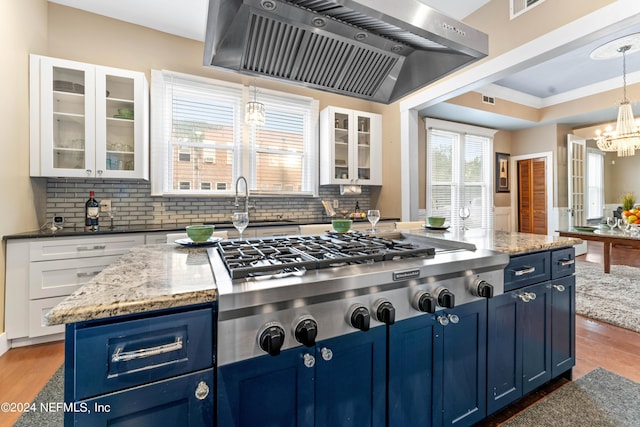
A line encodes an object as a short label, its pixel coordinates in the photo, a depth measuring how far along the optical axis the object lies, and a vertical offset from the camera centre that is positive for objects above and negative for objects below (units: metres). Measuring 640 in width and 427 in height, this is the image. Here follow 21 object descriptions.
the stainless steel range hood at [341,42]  1.19 +0.85
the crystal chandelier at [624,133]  4.24 +1.25
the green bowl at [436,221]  2.30 -0.05
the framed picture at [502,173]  6.12 +0.90
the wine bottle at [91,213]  2.87 +0.02
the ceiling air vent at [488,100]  4.80 +1.93
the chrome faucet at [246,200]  3.58 +0.19
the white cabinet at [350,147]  4.14 +1.02
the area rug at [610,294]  2.84 -0.96
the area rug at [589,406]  1.55 -1.10
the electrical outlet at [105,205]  3.13 +0.11
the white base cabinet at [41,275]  2.31 -0.50
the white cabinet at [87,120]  2.64 +0.93
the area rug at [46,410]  1.56 -1.11
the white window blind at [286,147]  3.92 +0.96
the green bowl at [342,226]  2.05 -0.08
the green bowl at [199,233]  1.63 -0.10
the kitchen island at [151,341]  0.72 -0.32
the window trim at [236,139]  3.29 +0.97
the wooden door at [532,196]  5.89 +0.39
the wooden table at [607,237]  3.86 -0.32
